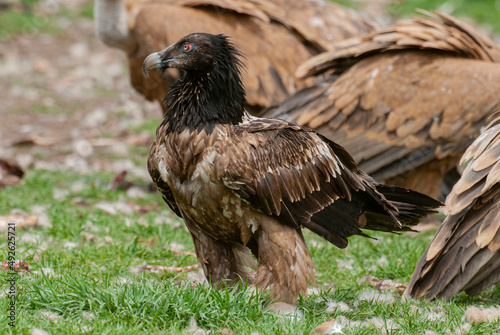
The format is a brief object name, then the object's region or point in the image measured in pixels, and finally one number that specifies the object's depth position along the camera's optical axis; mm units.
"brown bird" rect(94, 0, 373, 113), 14281
